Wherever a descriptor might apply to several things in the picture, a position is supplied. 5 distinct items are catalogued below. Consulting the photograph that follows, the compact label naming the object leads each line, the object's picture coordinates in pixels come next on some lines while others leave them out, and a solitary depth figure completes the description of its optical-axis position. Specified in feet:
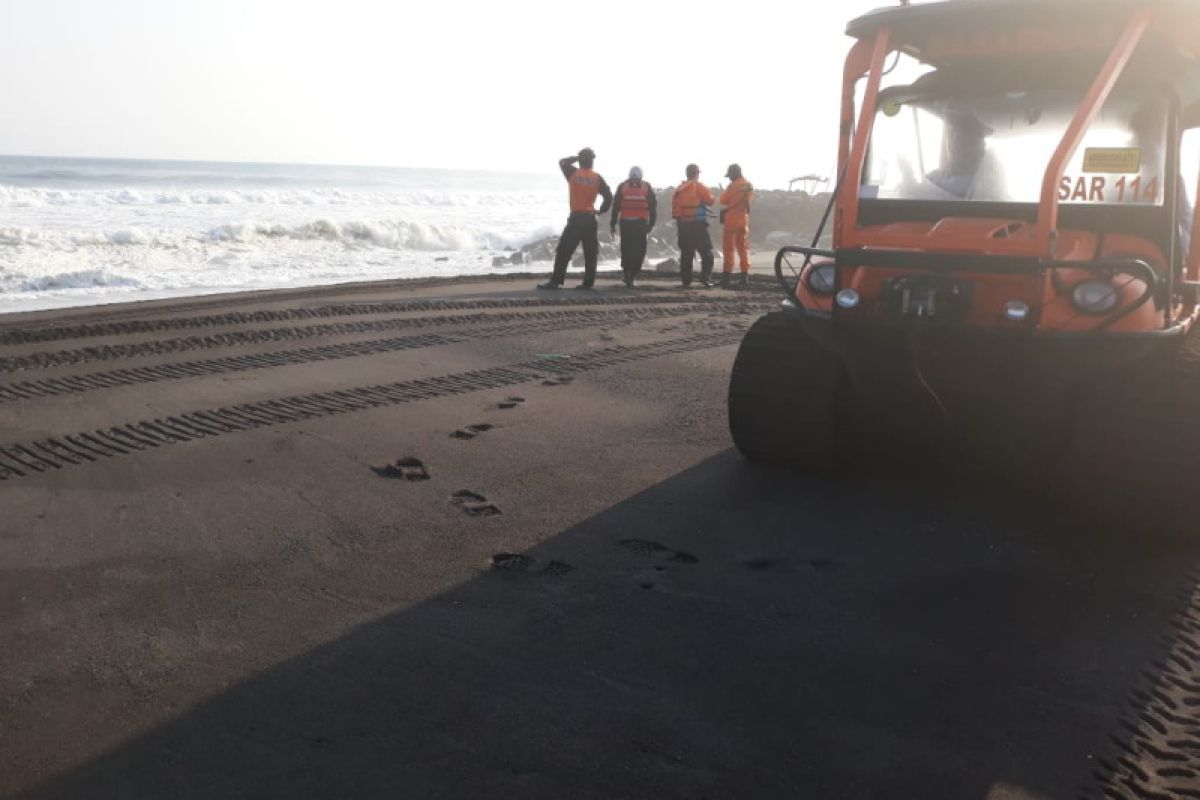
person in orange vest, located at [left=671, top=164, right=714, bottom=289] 48.39
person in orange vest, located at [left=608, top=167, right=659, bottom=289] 47.44
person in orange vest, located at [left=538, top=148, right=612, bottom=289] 44.47
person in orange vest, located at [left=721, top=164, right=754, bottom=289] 48.74
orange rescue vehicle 14.67
